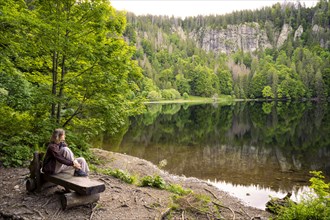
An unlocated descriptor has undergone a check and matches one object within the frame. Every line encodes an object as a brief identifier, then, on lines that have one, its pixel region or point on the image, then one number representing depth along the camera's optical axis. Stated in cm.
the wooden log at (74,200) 761
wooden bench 750
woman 801
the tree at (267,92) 13512
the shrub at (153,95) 11832
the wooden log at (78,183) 743
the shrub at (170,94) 12975
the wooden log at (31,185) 850
